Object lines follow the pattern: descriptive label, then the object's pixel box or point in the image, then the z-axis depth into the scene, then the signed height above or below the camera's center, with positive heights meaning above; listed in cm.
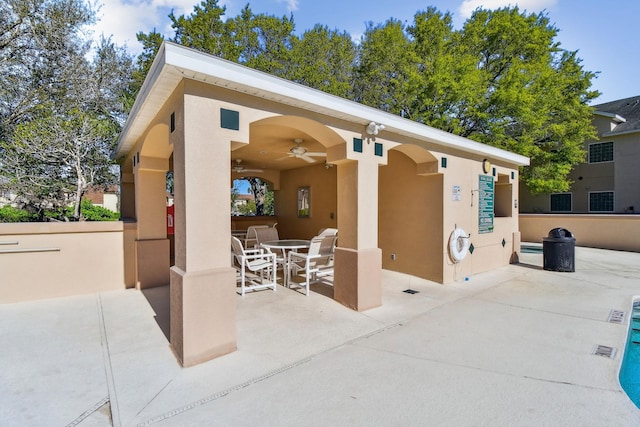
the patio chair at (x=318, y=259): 589 -97
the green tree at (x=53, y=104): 719 +294
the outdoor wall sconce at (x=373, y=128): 491 +128
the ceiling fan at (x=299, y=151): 653 +122
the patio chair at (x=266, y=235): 768 -62
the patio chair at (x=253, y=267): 570 -104
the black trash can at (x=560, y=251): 798 -109
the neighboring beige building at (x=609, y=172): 1661 +204
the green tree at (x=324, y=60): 1650 +835
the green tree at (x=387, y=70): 1611 +740
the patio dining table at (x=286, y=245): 635 -75
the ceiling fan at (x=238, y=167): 925 +130
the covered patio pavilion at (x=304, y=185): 332 +46
